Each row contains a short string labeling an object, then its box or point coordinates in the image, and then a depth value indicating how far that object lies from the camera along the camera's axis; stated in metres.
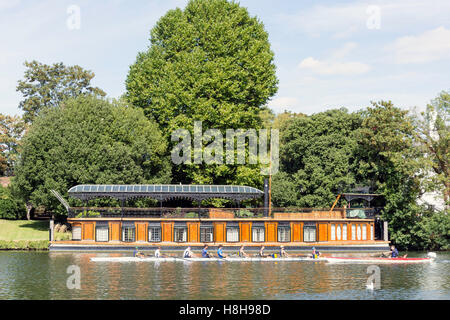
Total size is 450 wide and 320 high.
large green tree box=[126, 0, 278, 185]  64.06
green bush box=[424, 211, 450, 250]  60.00
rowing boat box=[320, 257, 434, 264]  50.41
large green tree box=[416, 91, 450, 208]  59.28
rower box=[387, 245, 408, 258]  51.69
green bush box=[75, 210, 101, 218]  56.33
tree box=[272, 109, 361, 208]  66.12
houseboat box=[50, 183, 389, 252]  54.56
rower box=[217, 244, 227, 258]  50.50
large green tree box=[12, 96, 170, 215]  61.03
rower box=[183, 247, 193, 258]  50.28
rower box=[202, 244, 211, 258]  50.66
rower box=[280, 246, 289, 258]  52.72
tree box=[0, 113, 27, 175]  83.69
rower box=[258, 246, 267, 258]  51.91
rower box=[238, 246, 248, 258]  52.06
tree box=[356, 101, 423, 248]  59.97
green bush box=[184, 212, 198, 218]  56.56
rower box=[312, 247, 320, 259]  51.44
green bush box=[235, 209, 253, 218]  56.84
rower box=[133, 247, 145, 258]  49.89
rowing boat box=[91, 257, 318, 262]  48.81
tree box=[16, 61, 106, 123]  90.73
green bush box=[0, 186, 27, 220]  71.88
